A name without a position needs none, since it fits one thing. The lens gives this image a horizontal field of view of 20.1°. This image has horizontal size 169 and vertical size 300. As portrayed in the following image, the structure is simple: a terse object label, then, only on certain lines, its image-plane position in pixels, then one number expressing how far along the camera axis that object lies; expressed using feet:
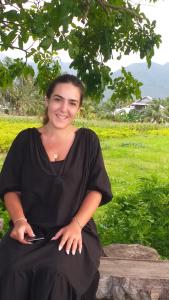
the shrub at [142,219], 15.80
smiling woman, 7.01
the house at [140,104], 152.03
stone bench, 8.61
